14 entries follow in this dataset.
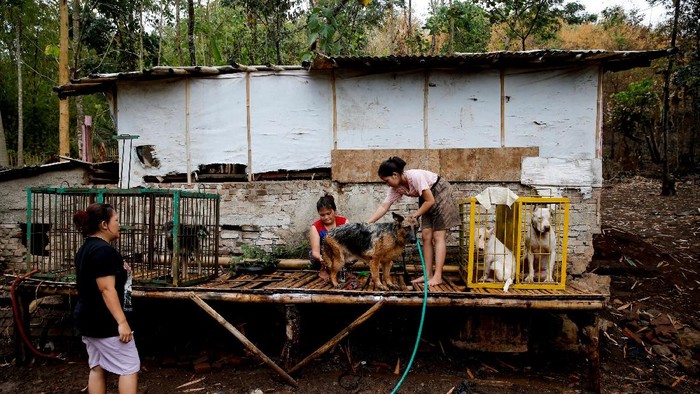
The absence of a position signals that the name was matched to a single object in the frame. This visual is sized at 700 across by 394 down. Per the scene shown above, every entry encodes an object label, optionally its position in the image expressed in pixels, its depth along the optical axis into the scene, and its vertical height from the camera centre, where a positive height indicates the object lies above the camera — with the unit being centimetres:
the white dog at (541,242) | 425 -50
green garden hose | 402 -102
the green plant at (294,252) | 665 -94
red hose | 484 -155
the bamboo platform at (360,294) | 413 -108
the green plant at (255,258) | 587 -96
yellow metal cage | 425 -59
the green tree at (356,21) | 1355 +609
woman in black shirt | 300 -82
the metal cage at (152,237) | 452 -52
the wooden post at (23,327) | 499 -167
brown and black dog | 449 -56
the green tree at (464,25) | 1281 +578
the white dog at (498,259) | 445 -71
